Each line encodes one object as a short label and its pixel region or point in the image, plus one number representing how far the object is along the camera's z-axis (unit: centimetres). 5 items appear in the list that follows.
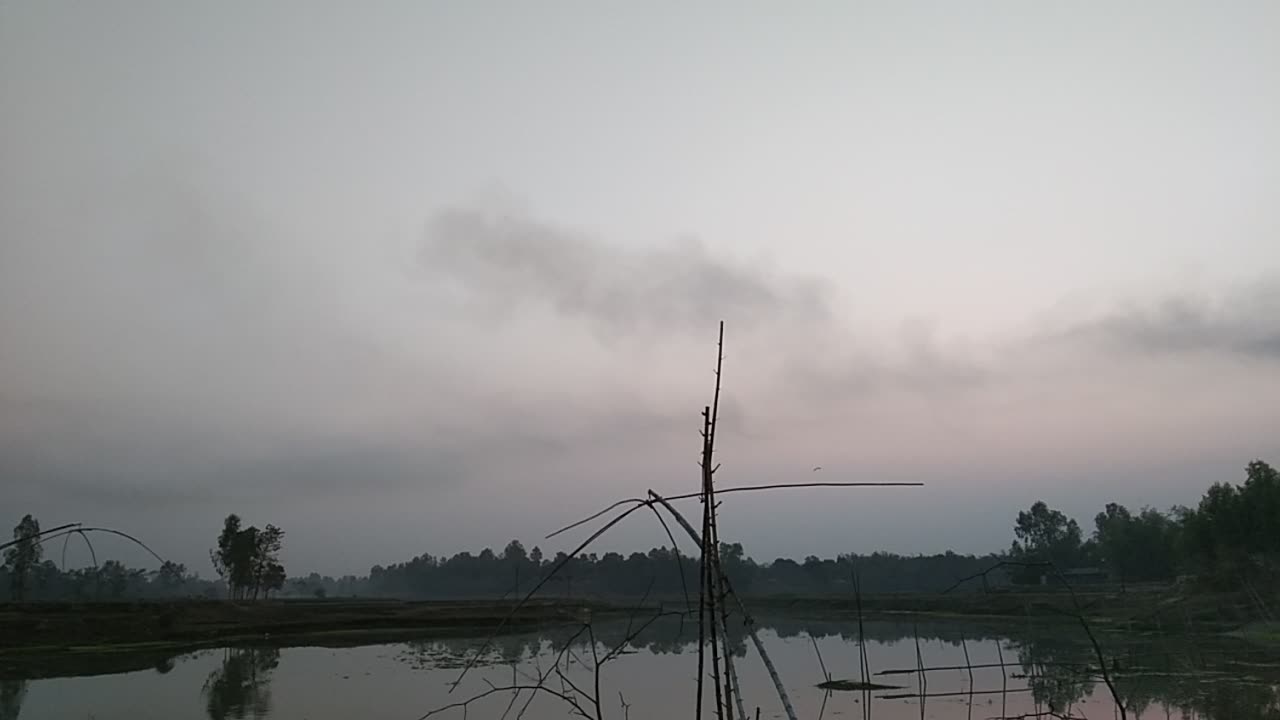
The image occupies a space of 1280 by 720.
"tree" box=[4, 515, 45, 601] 3752
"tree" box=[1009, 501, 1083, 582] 7938
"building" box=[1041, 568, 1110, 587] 6362
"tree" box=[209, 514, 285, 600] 5031
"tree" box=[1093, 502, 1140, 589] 5672
